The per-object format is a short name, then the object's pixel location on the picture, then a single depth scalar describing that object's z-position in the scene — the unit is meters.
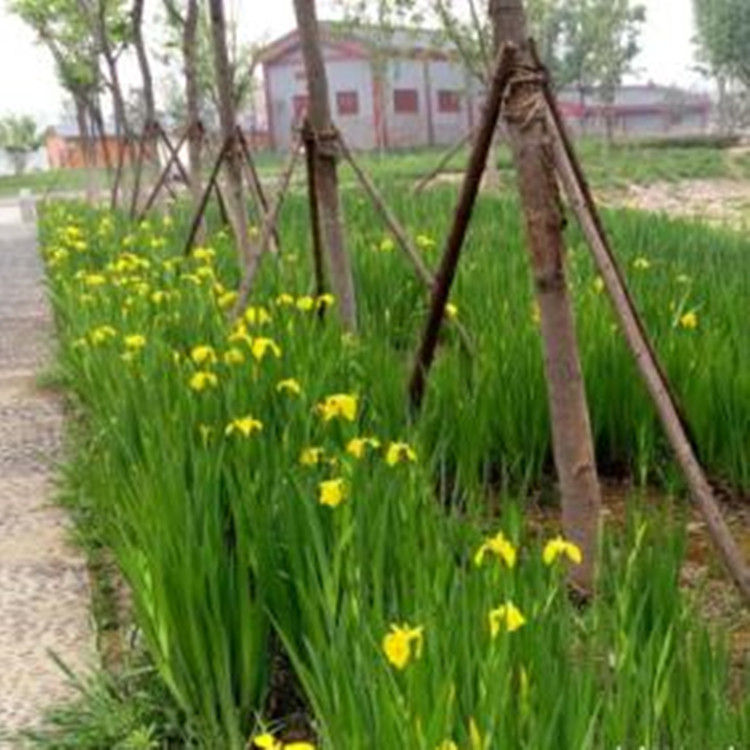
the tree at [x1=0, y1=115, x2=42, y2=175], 56.84
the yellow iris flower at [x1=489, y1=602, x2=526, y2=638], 1.43
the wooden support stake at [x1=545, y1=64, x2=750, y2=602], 2.08
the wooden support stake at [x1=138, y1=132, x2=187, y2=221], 8.55
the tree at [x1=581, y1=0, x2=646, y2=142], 36.06
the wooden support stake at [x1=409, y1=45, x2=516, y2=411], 2.53
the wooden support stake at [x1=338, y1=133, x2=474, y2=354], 4.30
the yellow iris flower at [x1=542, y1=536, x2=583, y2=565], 1.65
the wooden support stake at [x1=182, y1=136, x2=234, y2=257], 5.92
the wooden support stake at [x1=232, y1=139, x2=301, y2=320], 4.16
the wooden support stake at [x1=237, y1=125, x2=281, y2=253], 5.97
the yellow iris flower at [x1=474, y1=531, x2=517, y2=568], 1.63
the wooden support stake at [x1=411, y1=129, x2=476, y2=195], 9.96
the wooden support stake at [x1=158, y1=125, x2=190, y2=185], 8.70
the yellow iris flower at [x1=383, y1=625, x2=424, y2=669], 1.36
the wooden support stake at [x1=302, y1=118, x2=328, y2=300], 4.35
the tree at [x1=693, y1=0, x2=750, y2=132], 38.81
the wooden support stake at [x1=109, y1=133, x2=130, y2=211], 12.01
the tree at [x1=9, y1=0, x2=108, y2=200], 16.03
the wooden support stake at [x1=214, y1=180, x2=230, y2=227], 8.41
